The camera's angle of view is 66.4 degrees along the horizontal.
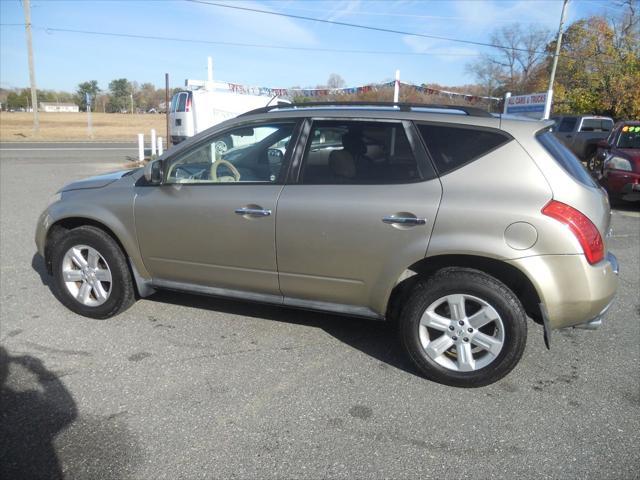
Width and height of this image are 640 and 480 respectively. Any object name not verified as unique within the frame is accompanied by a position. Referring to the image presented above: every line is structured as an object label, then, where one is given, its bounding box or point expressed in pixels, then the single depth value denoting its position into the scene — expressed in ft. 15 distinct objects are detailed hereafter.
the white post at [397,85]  50.54
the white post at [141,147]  52.70
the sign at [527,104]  55.42
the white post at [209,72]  51.70
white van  49.67
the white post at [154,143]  54.74
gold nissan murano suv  9.52
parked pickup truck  50.49
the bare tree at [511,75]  168.14
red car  28.71
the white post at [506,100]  60.59
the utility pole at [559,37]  81.05
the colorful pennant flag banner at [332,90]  58.44
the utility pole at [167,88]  50.09
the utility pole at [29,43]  95.96
